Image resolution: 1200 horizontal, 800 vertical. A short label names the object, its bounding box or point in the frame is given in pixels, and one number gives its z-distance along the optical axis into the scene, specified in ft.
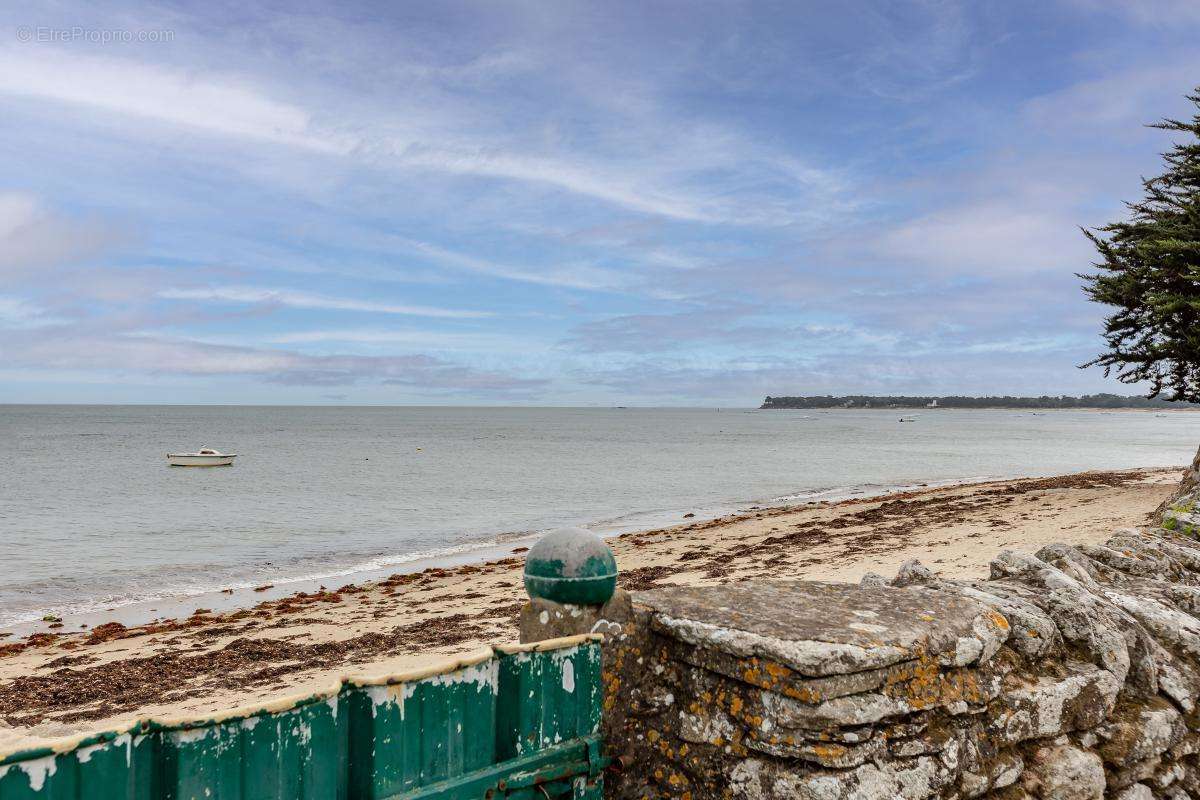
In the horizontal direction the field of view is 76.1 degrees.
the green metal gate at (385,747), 7.47
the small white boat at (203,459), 179.42
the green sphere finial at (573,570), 11.89
